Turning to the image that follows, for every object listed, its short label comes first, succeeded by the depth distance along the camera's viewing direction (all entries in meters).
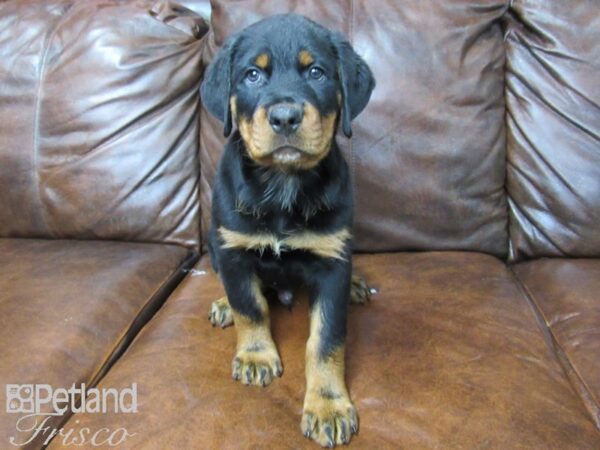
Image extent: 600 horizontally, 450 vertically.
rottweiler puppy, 0.47
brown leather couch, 0.48
